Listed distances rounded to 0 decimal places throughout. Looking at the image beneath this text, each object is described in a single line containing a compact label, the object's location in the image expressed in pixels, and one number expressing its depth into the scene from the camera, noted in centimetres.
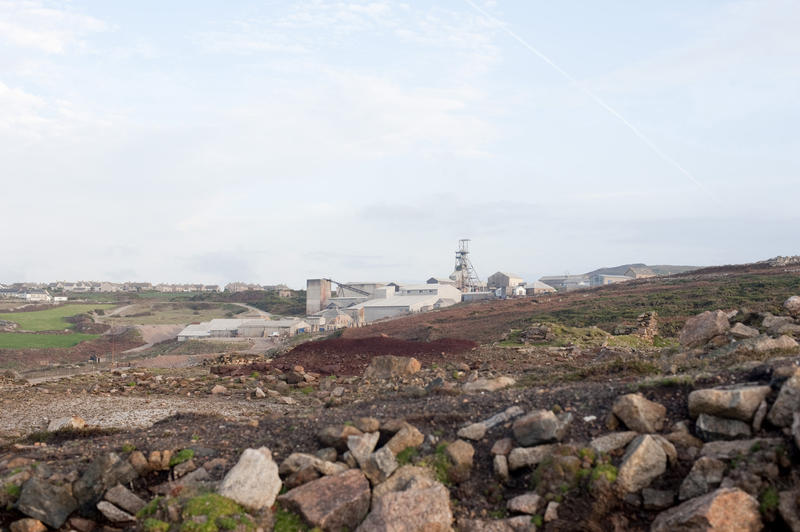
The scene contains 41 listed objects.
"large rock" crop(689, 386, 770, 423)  832
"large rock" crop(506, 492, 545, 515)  793
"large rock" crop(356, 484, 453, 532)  788
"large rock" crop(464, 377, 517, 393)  1378
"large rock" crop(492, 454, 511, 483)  862
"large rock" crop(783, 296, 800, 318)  1705
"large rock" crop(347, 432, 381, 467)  917
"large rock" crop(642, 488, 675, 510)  762
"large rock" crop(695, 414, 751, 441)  823
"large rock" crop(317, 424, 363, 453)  956
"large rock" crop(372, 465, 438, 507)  854
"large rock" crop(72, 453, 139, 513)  912
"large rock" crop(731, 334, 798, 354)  1249
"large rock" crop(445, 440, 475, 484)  877
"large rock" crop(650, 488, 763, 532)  686
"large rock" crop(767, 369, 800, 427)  797
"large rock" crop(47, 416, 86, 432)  1383
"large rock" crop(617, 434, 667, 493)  782
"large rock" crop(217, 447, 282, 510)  834
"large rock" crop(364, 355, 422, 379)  2277
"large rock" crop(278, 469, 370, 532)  809
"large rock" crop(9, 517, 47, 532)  854
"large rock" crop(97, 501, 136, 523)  862
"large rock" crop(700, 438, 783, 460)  770
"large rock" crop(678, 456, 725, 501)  753
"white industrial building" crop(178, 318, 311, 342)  6838
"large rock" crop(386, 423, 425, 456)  934
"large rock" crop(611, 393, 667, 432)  875
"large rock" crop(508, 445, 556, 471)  861
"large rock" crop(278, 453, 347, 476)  893
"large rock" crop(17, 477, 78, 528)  875
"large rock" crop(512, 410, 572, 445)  884
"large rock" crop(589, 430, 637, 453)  843
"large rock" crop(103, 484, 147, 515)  878
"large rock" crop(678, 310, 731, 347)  1678
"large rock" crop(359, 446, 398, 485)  888
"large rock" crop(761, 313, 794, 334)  1564
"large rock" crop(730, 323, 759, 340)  1555
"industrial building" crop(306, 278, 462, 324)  7812
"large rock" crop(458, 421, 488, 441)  952
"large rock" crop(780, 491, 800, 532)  675
